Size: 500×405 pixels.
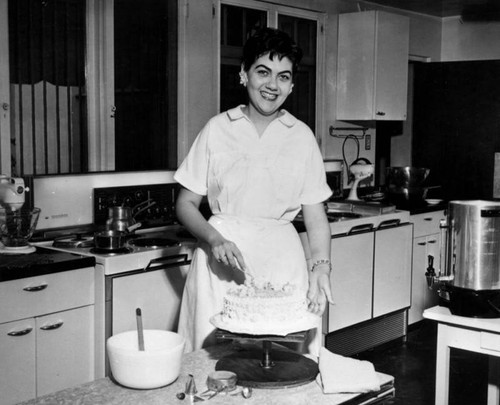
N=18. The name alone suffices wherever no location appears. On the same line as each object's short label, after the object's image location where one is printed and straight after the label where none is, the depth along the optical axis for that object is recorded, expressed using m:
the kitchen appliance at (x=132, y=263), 3.26
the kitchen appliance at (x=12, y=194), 3.27
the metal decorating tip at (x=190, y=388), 1.79
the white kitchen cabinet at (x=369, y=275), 4.62
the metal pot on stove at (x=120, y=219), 3.76
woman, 2.54
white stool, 2.54
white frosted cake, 1.90
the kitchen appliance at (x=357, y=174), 5.50
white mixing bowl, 1.79
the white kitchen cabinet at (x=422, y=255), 5.38
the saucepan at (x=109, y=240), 3.36
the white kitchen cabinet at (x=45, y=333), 2.92
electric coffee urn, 2.58
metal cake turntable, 1.87
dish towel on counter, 1.84
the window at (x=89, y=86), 3.78
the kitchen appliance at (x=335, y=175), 5.59
